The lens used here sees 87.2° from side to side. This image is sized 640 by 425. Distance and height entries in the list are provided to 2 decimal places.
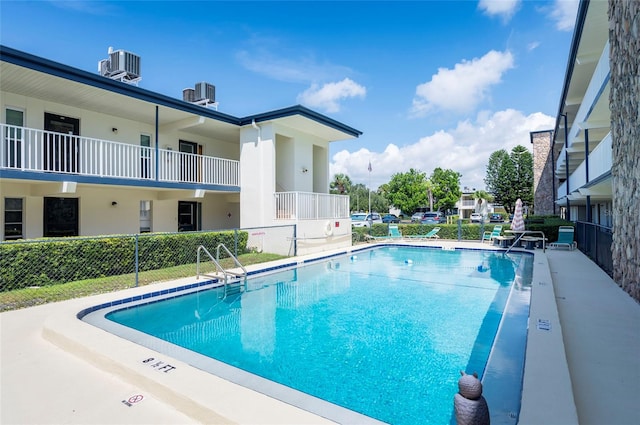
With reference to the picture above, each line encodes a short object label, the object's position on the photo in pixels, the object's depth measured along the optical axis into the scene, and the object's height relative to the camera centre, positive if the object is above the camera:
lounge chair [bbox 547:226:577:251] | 15.34 -1.21
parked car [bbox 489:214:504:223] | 40.50 -0.81
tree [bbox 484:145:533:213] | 40.59 +4.24
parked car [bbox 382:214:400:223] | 45.24 -1.02
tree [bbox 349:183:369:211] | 62.34 +2.37
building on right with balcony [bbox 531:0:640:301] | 6.62 +2.34
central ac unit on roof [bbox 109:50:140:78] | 12.35 +5.54
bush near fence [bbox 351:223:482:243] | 19.86 -1.17
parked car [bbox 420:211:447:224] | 39.71 -0.78
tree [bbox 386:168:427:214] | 49.59 +3.05
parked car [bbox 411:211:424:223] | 41.80 -0.82
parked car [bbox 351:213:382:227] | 28.92 -0.73
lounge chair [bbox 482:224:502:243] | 18.47 -1.24
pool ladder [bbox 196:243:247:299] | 8.89 -1.91
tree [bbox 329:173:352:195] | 62.21 +5.30
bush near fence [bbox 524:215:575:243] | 16.89 -0.83
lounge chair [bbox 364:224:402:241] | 20.44 -1.31
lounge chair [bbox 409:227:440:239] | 20.56 -1.45
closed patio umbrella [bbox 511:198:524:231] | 16.32 -0.46
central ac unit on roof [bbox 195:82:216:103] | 15.55 +5.57
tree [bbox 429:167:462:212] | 51.06 +3.60
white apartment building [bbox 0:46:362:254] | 9.85 +1.81
